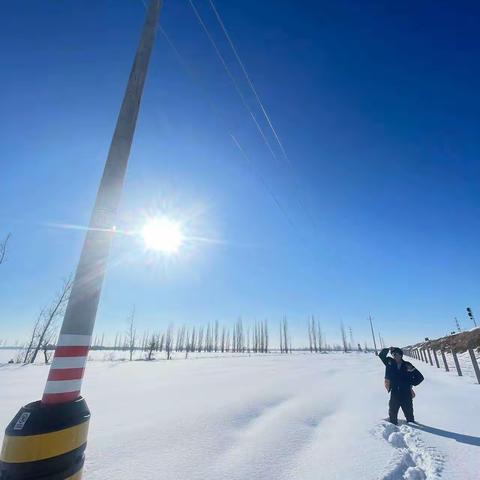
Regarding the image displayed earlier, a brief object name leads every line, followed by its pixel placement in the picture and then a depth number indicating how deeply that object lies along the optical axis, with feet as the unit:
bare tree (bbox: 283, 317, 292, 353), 287.24
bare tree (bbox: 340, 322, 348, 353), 313.32
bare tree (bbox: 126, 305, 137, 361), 138.22
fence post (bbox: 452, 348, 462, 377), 38.32
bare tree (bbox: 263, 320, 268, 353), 294.25
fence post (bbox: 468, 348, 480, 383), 29.86
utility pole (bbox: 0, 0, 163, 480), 4.20
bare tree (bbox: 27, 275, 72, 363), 67.73
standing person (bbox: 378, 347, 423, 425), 16.00
